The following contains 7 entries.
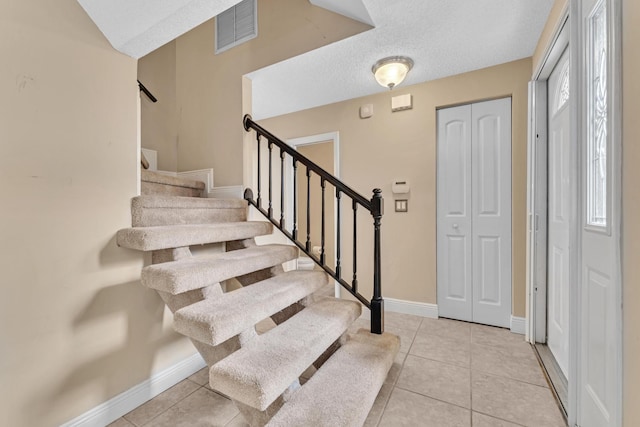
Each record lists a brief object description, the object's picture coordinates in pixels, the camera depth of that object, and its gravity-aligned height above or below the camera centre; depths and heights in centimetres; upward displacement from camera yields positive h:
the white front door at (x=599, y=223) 94 -4
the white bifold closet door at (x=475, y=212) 234 +0
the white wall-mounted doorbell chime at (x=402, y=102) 263 +110
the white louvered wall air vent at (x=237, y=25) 237 +174
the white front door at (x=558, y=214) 167 -1
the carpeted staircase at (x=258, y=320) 106 -60
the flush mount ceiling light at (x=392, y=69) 218 +119
